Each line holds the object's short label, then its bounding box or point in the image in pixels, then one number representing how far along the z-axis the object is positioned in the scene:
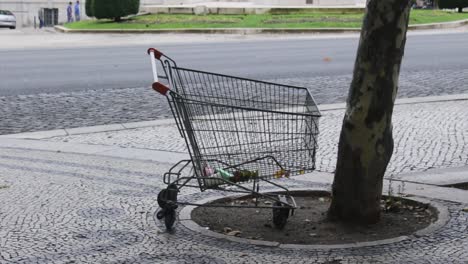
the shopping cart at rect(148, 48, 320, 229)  5.72
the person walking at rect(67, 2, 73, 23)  49.17
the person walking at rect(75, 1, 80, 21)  49.03
